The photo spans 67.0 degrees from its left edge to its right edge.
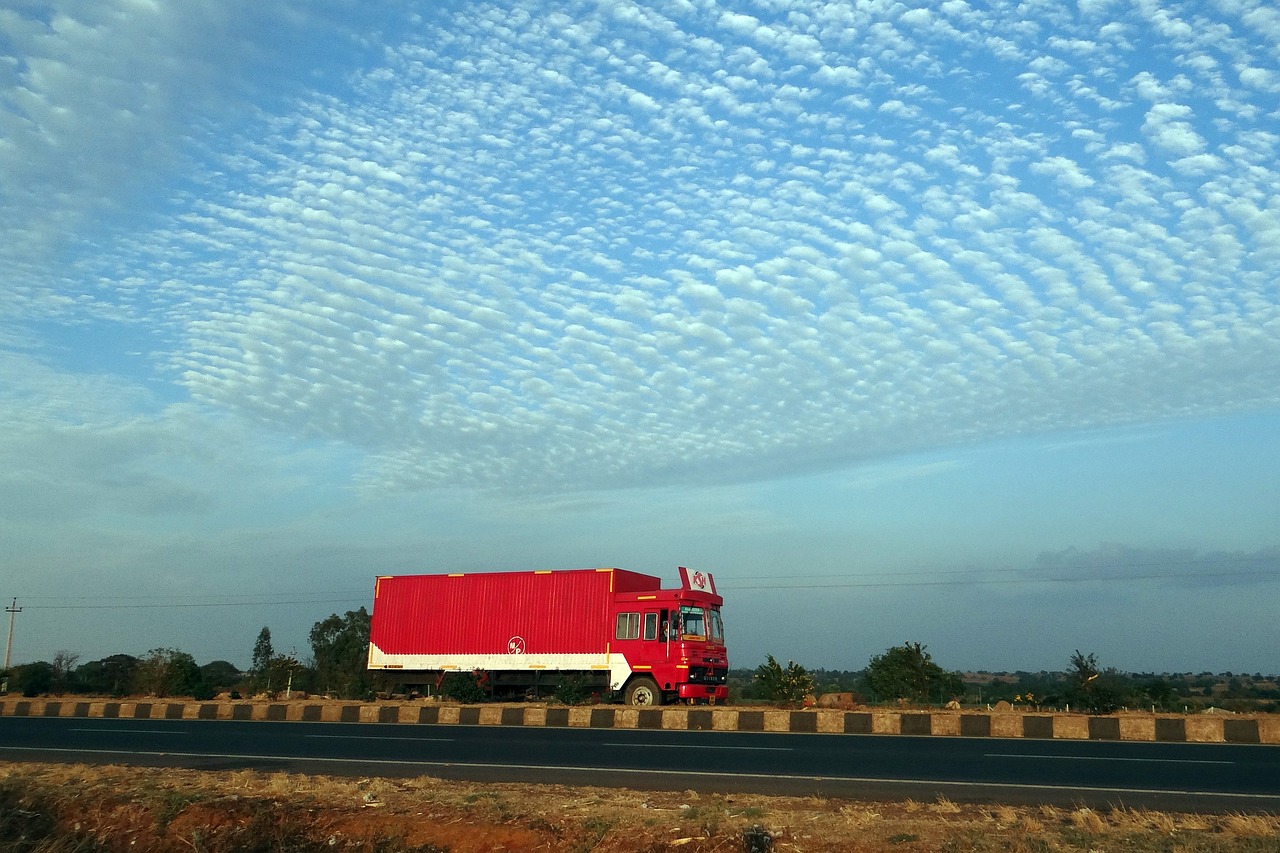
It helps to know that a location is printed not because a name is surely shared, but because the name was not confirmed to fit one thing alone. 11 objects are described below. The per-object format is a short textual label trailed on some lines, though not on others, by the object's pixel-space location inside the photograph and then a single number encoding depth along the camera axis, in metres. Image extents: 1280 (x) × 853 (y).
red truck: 25.11
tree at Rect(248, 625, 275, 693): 37.77
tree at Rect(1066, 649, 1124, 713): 21.59
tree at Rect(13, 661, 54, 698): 39.09
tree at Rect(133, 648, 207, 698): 34.34
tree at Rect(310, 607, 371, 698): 40.62
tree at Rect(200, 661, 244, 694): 41.08
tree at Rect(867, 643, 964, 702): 28.66
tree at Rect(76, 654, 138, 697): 37.16
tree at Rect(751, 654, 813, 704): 27.16
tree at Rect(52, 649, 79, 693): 40.00
